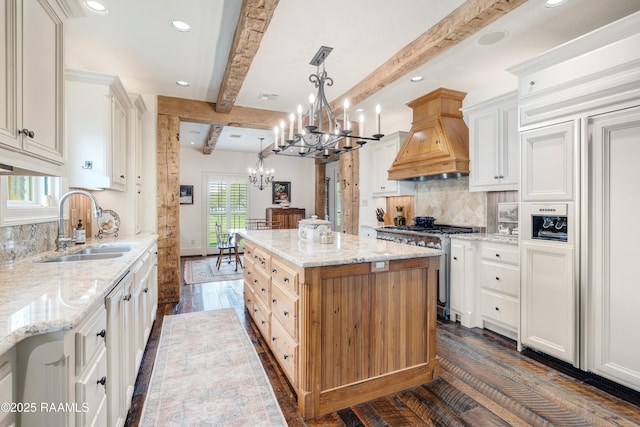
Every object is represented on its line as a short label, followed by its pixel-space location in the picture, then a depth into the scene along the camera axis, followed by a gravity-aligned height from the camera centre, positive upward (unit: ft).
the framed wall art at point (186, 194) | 24.97 +1.35
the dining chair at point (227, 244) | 20.11 -2.25
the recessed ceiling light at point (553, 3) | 6.99 +4.79
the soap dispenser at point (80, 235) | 8.44 -0.68
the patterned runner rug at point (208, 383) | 5.98 -3.99
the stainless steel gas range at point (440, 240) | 11.51 -1.18
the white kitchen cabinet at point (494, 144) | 10.34 +2.38
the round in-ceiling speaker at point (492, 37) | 8.38 +4.88
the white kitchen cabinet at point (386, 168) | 15.69 +2.36
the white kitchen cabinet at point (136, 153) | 11.35 +2.27
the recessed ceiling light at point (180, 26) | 8.07 +4.97
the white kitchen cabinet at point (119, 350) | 4.62 -2.33
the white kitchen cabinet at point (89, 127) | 8.44 +2.33
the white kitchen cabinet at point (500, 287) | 9.40 -2.44
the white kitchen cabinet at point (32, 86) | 3.97 +1.84
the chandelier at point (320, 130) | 8.04 +2.25
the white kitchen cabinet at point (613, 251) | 6.54 -0.90
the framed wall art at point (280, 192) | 28.07 +1.75
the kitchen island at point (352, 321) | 6.07 -2.38
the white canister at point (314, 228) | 9.05 -0.51
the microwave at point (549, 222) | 7.77 -0.30
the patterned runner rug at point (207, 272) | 17.40 -3.80
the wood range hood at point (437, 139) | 11.98 +2.98
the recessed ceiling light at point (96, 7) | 7.33 +4.97
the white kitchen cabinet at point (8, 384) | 2.56 -1.49
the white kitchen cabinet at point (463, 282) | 10.64 -2.52
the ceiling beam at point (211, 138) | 17.68 +4.73
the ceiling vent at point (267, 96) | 13.10 +4.99
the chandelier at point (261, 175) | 24.48 +3.06
